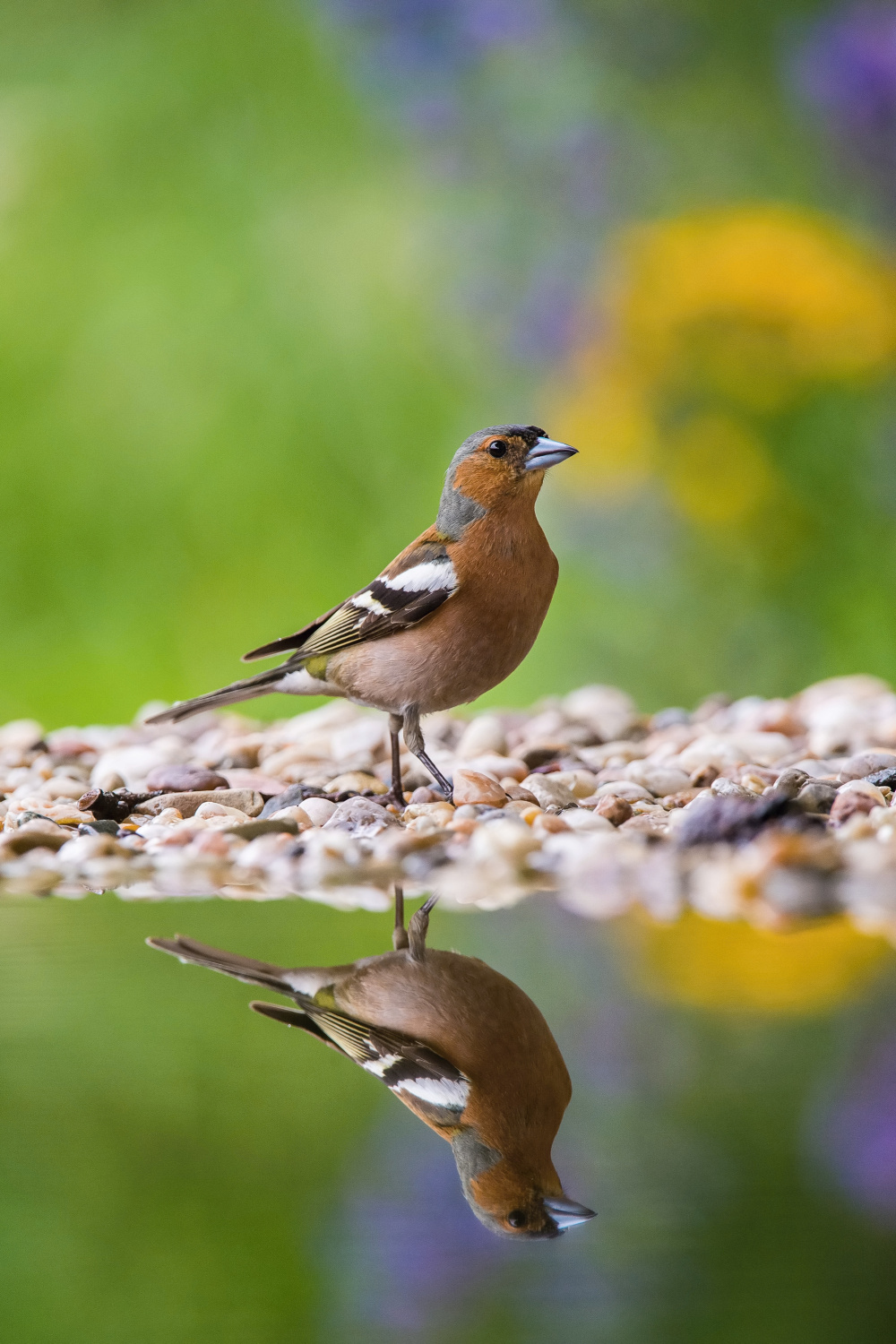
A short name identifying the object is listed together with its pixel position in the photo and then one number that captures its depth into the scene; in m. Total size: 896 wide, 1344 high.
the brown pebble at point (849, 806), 4.09
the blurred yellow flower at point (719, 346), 9.48
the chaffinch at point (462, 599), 4.72
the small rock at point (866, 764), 5.05
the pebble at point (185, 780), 5.22
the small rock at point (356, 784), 5.25
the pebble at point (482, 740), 6.11
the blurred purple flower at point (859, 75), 9.66
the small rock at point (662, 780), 4.95
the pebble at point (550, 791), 4.67
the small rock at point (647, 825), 4.02
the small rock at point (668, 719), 6.95
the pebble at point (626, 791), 4.77
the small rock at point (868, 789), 4.26
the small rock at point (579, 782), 4.92
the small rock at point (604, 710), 6.73
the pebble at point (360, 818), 4.25
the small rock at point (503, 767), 5.45
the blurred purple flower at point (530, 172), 9.79
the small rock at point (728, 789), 4.60
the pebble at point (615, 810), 4.31
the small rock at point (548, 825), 4.01
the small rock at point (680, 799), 4.71
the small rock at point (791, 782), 4.55
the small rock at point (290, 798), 4.77
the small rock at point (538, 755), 5.82
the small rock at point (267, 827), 3.99
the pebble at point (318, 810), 4.51
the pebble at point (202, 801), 4.84
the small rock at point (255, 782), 5.18
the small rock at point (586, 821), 4.14
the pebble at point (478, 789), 4.66
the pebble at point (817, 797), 4.35
